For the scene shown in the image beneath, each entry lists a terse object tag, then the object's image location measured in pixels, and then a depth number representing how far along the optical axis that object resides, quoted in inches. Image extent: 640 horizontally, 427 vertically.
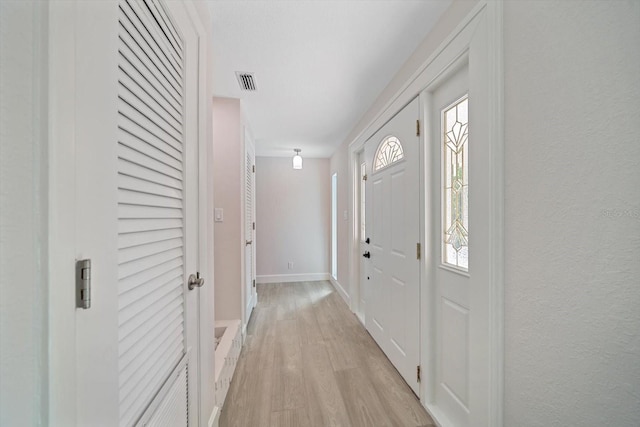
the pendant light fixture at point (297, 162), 151.7
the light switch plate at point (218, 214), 89.0
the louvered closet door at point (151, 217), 23.6
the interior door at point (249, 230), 106.5
